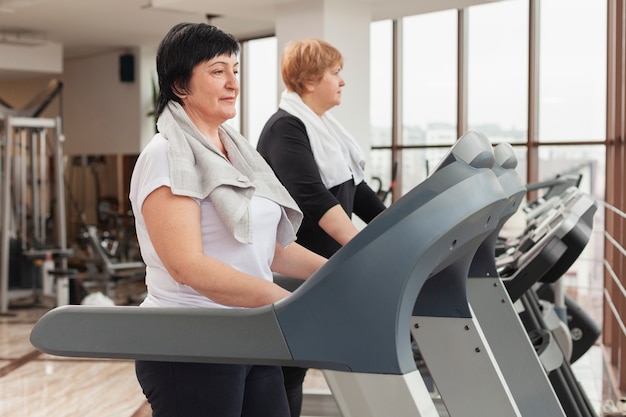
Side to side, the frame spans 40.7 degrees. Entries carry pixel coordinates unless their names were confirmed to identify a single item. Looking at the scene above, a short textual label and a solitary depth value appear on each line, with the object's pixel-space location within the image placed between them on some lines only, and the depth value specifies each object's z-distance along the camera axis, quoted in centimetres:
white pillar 618
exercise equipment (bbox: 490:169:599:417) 220
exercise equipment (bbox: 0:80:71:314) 727
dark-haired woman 133
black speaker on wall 1002
